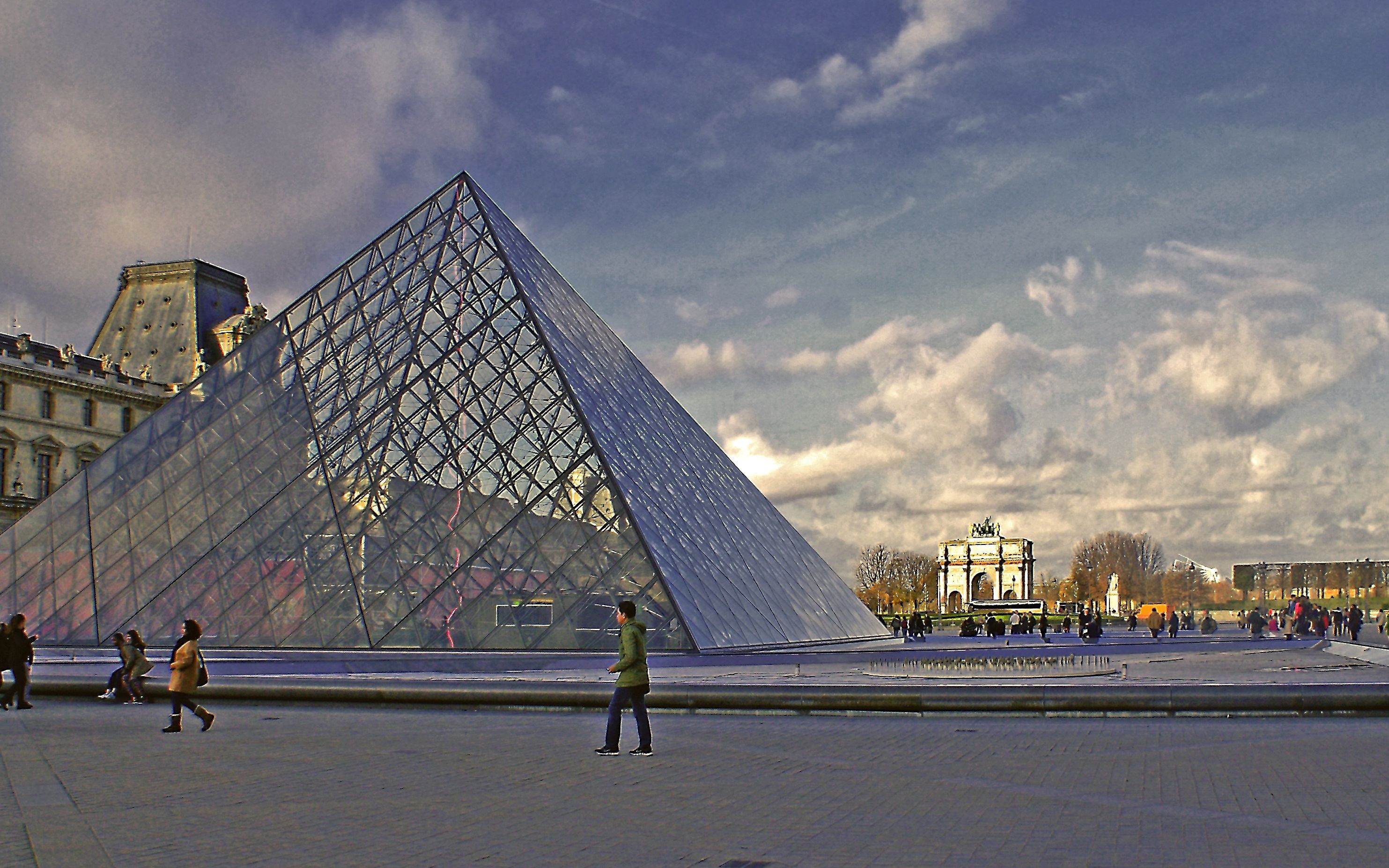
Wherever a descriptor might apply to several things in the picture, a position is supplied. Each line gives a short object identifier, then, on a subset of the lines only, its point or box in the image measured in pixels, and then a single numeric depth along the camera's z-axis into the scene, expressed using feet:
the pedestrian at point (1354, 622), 129.70
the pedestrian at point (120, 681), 51.47
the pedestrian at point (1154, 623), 130.93
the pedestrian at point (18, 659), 48.32
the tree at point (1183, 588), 441.68
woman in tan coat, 39.37
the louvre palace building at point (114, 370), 188.65
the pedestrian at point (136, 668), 51.42
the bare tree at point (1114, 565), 421.59
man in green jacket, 32.12
